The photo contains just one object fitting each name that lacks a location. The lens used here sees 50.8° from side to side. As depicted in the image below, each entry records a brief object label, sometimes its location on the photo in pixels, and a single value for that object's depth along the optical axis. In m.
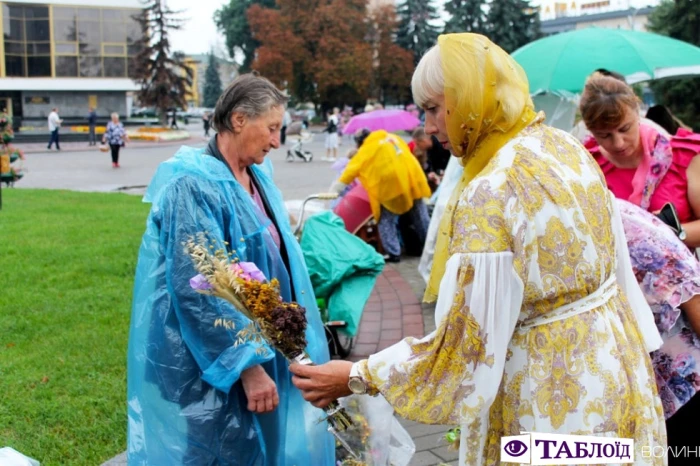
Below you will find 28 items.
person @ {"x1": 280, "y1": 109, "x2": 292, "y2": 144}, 30.11
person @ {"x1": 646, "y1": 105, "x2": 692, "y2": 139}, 4.40
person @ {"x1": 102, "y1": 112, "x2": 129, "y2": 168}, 20.88
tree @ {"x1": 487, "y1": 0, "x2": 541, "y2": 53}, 45.22
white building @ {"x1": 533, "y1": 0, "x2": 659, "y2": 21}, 72.81
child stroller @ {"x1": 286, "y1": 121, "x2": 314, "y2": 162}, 23.25
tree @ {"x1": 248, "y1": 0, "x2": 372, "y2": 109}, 49.06
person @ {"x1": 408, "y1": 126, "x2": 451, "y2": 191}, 9.56
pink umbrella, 11.96
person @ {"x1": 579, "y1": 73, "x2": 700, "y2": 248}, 2.89
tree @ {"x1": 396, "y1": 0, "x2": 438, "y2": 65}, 58.22
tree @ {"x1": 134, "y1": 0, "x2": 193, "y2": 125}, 43.34
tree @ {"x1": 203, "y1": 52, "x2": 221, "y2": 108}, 77.04
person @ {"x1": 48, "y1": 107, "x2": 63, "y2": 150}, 29.91
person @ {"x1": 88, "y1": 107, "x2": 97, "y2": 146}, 32.26
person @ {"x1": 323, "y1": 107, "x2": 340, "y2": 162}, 24.44
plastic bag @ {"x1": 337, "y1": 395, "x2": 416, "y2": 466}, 2.80
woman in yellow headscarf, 1.71
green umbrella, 7.27
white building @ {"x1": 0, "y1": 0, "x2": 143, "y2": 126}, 45.22
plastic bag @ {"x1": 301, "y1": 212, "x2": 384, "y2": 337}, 4.77
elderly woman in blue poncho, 2.39
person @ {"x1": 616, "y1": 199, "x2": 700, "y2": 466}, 2.38
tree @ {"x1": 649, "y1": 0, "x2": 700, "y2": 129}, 21.44
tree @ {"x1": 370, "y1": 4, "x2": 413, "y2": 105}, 53.69
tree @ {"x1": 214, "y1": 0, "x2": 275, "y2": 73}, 59.81
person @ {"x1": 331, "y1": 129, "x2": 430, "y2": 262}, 8.19
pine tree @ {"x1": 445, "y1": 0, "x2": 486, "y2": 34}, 46.28
